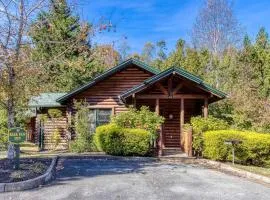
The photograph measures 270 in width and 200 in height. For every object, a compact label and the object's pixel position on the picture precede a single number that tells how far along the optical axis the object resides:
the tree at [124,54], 33.44
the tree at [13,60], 6.87
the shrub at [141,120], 9.79
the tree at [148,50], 34.15
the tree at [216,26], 23.60
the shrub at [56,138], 12.66
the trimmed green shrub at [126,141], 9.47
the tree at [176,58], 18.42
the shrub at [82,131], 11.47
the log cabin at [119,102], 11.41
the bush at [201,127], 9.51
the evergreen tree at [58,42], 7.35
